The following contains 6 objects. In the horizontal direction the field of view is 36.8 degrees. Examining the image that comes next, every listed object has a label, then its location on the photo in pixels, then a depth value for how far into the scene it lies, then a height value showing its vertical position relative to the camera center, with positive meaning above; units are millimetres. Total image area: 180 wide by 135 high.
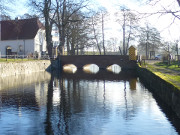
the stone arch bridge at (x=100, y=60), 42406 -328
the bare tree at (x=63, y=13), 41075 +7228
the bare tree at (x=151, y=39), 59125 +4017
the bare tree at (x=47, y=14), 39562 +6768
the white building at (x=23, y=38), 47594 +3822
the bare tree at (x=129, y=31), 49581 +5172
